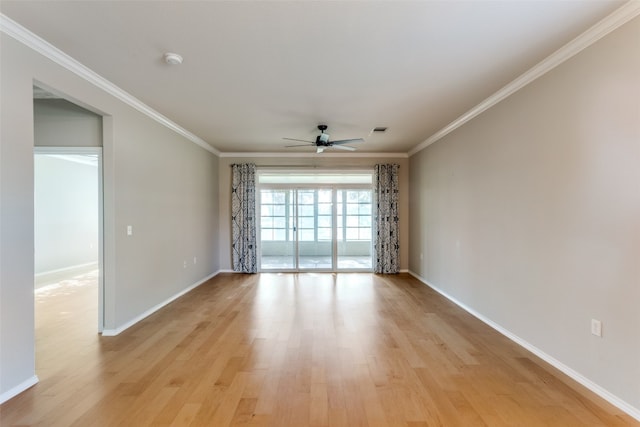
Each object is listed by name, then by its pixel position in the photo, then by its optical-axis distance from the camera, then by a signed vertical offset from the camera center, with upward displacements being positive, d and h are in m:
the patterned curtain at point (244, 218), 6.33 -0.15
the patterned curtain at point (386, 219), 6.28 -0.18
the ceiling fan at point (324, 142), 4.24 +1.06
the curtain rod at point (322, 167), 6.36 +0.99
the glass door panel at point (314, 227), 6.46 -0.37
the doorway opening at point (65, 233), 3.05 -0.46
